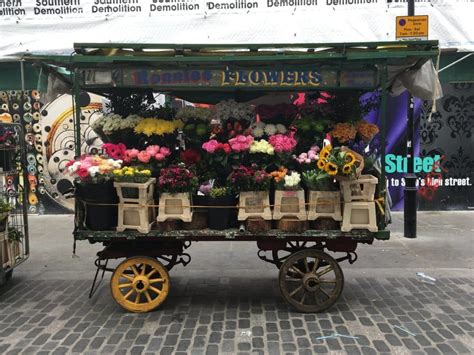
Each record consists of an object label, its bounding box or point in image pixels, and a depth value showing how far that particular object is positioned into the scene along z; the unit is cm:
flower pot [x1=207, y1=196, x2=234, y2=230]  464
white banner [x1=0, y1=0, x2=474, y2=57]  859
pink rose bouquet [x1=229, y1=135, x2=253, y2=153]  473
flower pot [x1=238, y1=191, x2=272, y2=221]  457
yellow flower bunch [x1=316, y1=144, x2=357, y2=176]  427
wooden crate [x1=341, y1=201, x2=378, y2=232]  453
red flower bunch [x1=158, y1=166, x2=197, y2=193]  454
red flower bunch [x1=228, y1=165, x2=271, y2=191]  452
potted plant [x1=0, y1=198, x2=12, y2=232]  535
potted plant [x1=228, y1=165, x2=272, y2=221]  455
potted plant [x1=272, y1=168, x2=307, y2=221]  456
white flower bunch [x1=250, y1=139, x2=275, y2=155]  471
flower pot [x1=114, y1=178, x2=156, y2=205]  448
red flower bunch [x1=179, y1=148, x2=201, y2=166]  498
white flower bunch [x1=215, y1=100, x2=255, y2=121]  519
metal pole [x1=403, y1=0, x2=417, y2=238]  798
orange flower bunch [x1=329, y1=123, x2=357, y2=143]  497
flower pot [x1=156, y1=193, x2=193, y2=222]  457
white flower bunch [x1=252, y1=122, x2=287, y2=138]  503
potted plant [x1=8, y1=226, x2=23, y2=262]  564
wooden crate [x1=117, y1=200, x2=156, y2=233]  452
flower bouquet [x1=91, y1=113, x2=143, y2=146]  518
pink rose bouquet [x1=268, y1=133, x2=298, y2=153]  471
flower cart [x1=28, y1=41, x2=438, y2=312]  448
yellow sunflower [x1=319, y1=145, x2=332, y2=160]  446
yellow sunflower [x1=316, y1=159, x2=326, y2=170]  443
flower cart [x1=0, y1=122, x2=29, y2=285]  539
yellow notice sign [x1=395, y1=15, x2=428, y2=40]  671
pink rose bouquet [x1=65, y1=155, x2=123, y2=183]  448
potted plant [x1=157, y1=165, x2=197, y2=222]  455
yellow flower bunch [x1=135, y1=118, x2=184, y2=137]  501
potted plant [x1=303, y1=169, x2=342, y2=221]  456
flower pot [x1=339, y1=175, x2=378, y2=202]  450
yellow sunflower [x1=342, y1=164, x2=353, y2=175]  425
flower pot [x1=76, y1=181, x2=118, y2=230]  452
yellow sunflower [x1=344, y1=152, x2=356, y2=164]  428
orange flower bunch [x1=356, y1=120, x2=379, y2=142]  511
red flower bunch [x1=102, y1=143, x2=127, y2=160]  491
